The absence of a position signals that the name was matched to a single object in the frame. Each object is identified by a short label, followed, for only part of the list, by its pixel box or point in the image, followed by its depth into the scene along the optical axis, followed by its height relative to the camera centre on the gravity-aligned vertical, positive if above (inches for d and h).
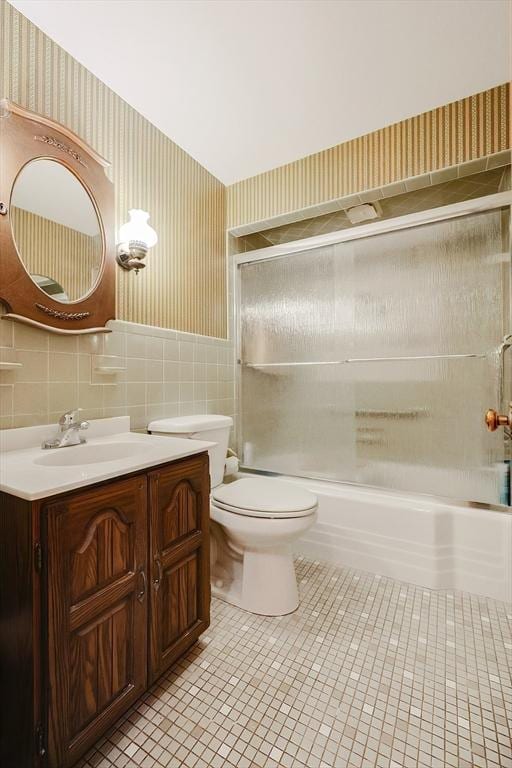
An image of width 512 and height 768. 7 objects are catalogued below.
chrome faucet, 50.3 -6.9
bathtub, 65.9 -31.0
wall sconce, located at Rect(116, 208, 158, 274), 64.7 +25.6
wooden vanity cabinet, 31.6 -22.2
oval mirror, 50.8 +23.3
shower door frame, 69.5 +33.8
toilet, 58.2 -24.6
